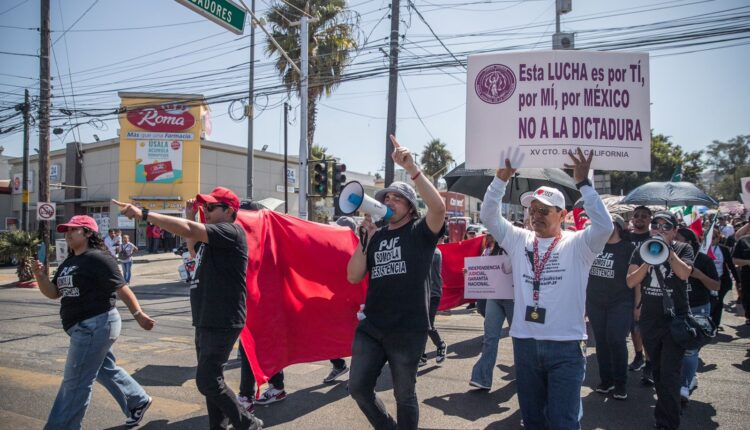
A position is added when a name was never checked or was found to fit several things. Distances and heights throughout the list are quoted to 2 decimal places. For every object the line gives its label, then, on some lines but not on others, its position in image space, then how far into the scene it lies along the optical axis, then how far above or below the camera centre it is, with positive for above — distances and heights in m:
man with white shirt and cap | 2.97 -0.42
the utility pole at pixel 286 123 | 23.00 +4.53
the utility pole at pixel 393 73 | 13.43 +3.95
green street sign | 7.91 +3.37
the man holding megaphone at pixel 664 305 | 4.09 -0.66
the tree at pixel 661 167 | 46.50 +5.52
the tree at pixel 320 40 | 20.83 +7.55
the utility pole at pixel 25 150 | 18.58 +2.86
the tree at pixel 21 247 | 16.67 -0.88
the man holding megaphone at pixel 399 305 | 3.25 -0.53
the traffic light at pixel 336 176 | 13.92 +1.28
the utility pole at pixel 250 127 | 19.52 +3.86
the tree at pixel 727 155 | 84.91 +11.97
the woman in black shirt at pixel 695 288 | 4.89 -0.65
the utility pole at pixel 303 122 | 13.83 +2.78
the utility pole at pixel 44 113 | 17.25 +3.66
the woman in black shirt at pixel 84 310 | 3.64 -0.67
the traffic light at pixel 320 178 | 13.81 +1.22
